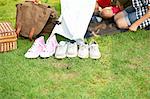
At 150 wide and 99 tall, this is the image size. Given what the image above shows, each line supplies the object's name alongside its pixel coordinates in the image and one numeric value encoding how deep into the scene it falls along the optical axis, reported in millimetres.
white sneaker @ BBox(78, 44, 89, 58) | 3908
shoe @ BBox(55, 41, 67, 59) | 3893
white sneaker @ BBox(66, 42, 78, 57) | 3920
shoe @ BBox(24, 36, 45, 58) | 3890
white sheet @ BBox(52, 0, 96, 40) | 4211
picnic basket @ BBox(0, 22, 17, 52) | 3916
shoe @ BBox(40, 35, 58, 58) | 3904
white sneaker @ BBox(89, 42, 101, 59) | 3906
